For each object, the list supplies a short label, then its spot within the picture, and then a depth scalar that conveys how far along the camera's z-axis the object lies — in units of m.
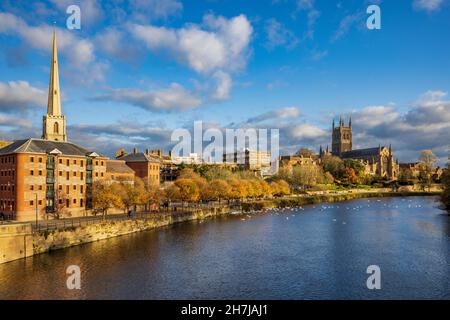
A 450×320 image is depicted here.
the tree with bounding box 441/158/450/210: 82.69
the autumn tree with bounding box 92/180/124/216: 66.38
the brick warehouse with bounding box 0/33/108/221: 62.00
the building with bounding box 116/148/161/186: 99.75
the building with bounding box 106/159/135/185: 86.06
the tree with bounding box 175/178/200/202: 86.38
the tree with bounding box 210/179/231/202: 97.31
